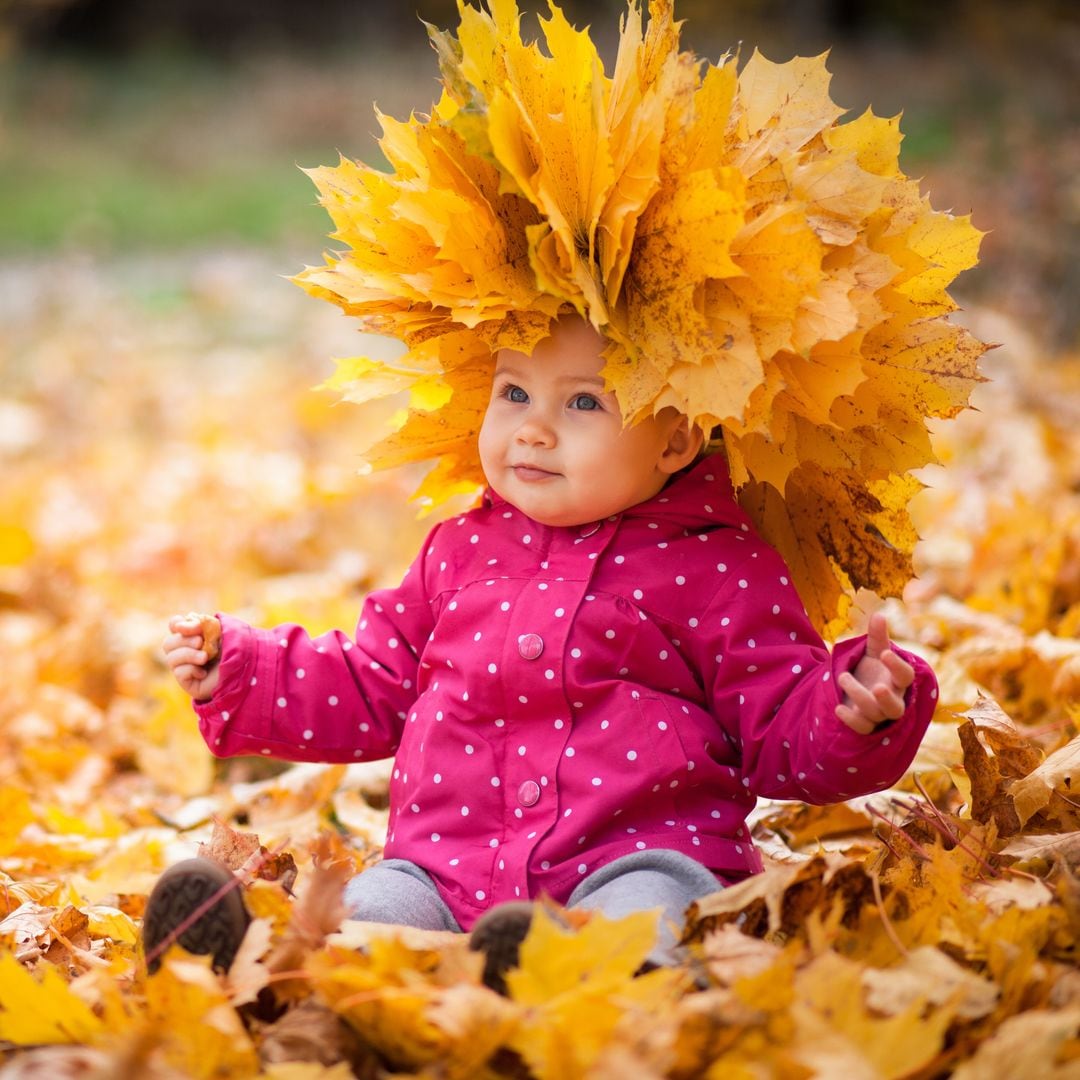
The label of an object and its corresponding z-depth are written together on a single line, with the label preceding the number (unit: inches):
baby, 60.9
